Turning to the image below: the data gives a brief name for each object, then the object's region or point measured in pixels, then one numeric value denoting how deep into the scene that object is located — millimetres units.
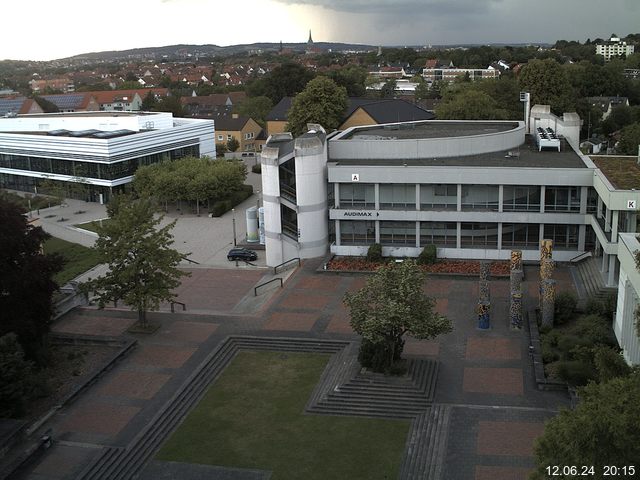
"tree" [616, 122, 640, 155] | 65188
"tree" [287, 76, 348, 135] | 78250
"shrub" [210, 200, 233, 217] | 58938
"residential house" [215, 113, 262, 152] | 95625
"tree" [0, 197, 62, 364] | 27844
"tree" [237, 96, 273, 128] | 105119
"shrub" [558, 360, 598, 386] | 24812
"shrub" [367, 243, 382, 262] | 41844
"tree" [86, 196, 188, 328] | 32312
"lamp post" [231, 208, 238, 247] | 49341
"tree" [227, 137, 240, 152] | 92812
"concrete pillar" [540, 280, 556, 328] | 31083
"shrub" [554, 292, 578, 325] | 32125
